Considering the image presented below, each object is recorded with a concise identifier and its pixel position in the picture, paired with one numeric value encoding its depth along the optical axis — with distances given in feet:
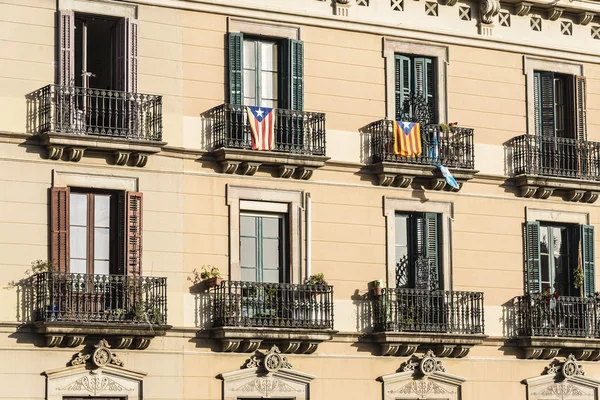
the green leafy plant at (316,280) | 108.17
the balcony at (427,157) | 112.57
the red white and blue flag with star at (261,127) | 107.24
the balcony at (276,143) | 106.83
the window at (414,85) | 115.65
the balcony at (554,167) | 118.11
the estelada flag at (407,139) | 112.88
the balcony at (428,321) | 110.42
